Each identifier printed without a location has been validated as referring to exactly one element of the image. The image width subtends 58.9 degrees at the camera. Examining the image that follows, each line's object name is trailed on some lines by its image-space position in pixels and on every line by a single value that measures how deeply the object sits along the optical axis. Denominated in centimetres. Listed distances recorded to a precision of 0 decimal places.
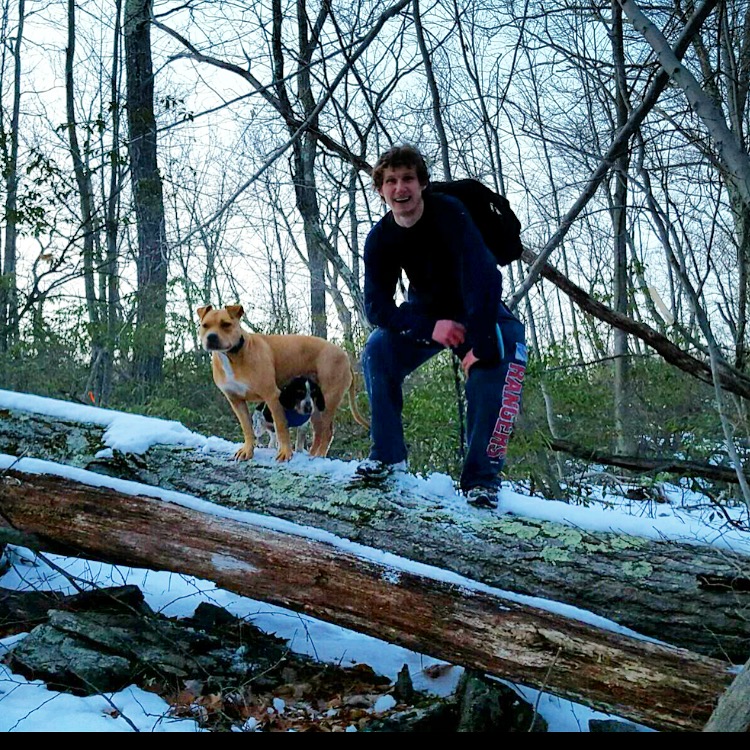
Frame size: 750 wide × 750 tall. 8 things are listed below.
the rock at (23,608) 403
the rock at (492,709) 304
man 342
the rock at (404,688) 347
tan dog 423
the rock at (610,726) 305
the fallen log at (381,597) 256
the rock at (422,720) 303
